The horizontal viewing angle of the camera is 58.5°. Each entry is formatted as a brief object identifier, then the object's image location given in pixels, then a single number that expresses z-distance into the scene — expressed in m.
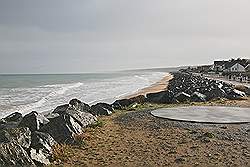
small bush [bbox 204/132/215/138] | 6.57
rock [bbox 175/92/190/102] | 12.02
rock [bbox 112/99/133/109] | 10.93
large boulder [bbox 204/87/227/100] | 12.83
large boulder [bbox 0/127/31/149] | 5.17
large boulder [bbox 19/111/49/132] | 6.53
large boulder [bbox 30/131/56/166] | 4.96
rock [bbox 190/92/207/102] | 12.11
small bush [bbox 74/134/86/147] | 6.07
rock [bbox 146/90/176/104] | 11.92
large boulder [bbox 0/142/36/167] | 4.68
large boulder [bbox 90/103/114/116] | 9.48
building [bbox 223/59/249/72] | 44.10
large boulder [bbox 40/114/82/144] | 6.16
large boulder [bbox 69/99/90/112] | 9.58
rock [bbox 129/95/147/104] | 12.01
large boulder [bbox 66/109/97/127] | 7.36
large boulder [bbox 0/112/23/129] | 6.78
